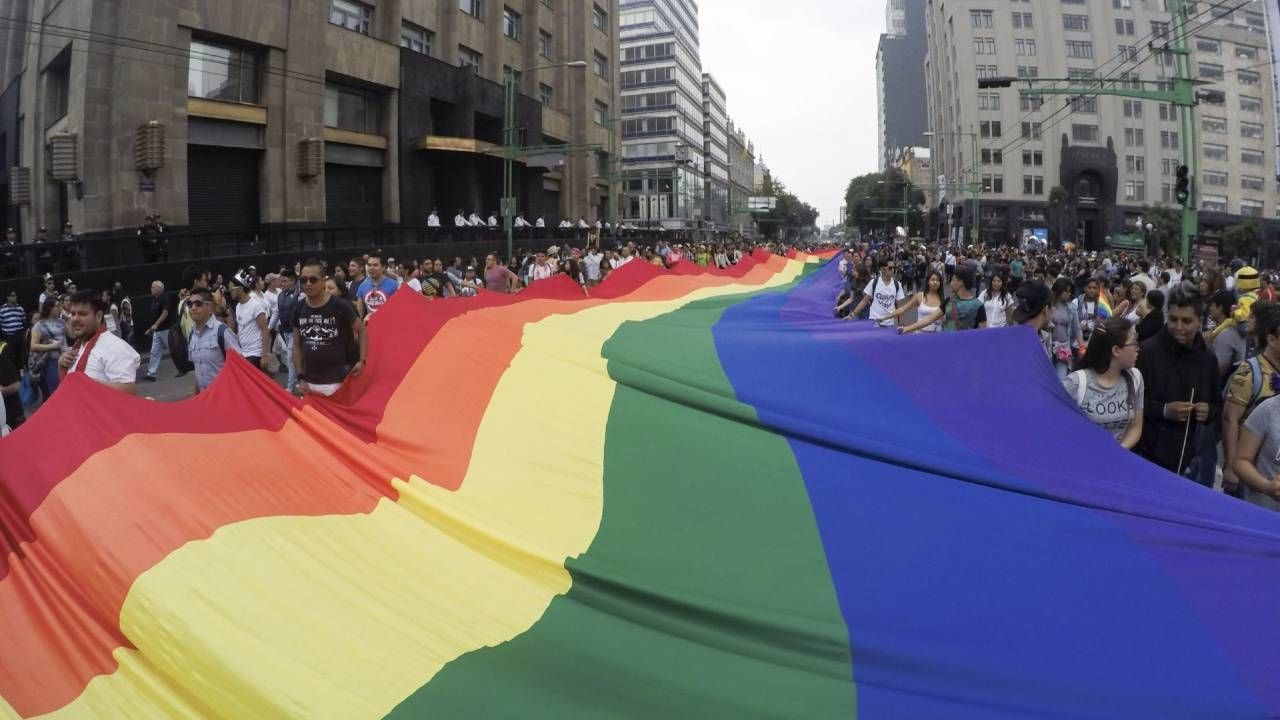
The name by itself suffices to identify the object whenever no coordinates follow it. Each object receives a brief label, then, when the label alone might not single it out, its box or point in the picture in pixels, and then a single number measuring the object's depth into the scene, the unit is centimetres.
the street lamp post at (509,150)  2719
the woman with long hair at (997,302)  949
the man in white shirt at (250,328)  950
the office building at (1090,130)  7800
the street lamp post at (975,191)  5288
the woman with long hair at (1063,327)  973
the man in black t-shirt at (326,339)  644
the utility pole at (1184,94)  1686
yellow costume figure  758
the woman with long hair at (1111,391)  501
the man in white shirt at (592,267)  2175
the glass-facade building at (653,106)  9144
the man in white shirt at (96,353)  553
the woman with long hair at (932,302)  890
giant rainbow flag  301
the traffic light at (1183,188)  1794
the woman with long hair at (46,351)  990
